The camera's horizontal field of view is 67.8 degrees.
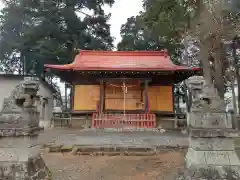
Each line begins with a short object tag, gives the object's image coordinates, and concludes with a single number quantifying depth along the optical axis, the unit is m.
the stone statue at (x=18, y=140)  3.10
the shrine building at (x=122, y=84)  11.01
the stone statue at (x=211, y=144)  3.04
